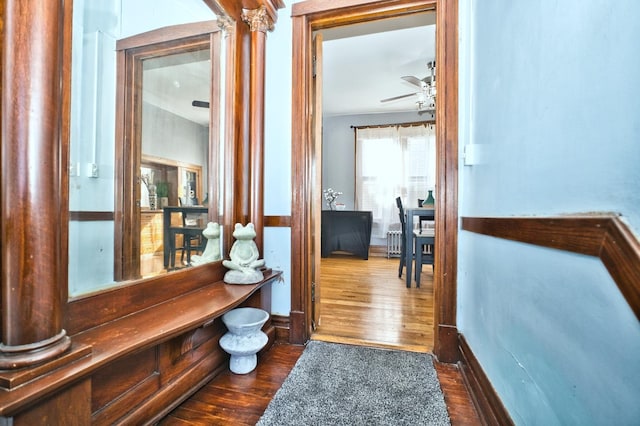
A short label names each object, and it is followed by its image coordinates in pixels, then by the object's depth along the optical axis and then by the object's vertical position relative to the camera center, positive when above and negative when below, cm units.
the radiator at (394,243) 516 -56
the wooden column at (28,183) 67 +7
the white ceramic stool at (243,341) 142 -66
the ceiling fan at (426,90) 328 +155
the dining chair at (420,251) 298 -41
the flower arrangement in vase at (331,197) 538 +32
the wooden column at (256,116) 180 +63
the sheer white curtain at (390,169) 520 +85
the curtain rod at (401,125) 516 +169
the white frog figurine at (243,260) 156 -27
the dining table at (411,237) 297 -26
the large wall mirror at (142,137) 96 +33
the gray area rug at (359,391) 113 -84
